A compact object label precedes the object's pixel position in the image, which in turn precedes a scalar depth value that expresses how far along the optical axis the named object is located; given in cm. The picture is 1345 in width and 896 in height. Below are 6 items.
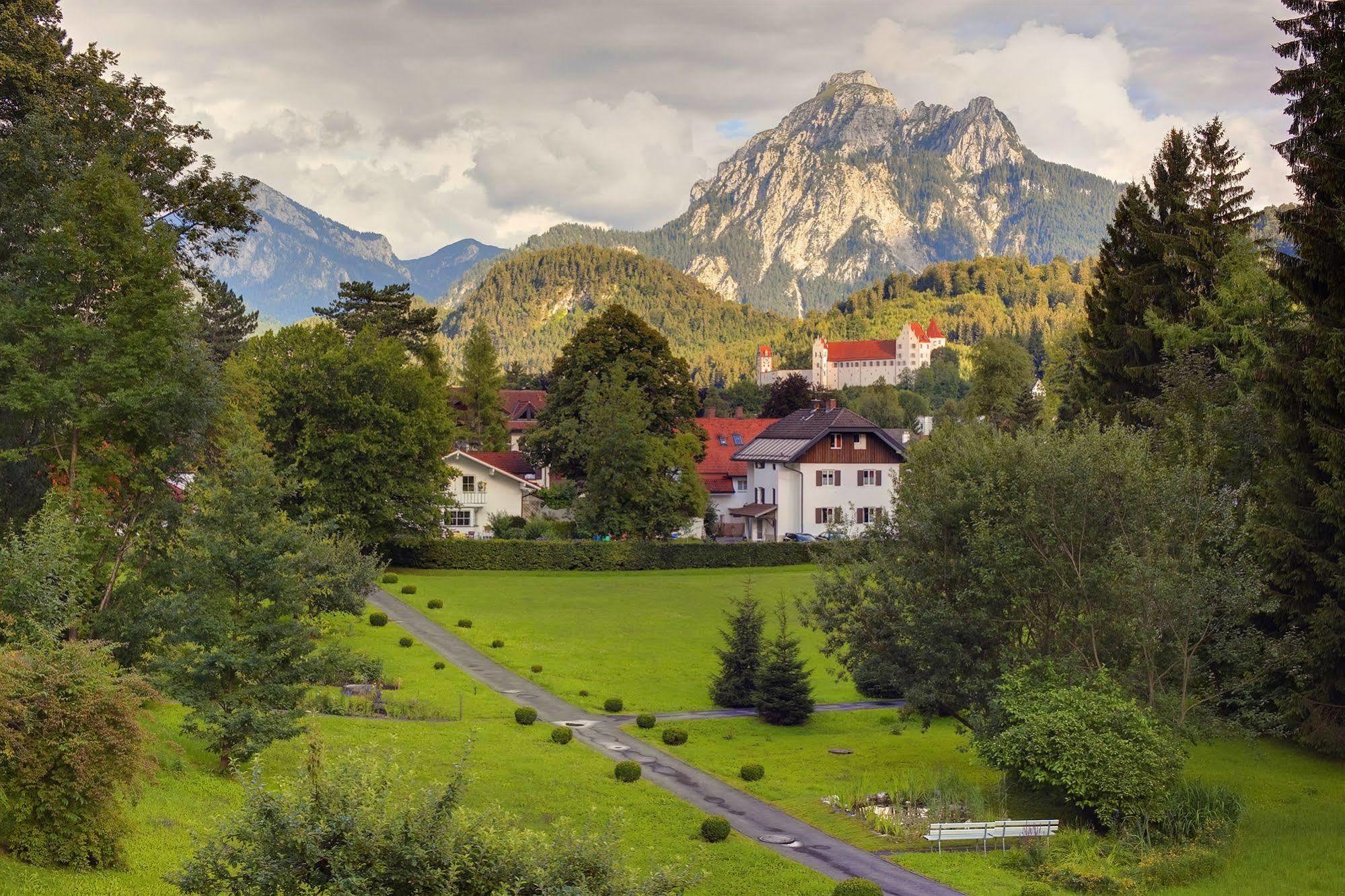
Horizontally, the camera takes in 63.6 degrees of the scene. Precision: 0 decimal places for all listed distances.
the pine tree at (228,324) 11234
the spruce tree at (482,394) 10838
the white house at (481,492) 8200
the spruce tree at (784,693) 3856
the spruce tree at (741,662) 4097
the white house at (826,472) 8606
